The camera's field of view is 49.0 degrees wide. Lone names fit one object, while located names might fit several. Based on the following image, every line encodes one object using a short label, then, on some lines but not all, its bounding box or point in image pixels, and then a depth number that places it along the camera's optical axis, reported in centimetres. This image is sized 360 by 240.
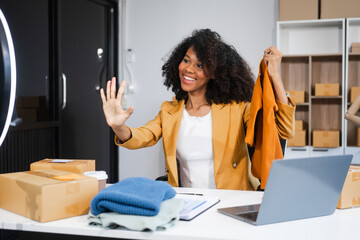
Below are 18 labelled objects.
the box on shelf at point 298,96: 381
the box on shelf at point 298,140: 377
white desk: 107
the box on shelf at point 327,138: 372
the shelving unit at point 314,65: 400
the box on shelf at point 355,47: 376
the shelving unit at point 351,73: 377
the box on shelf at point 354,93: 373
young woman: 205
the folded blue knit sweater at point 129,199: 111
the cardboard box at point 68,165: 152
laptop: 111
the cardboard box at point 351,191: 136
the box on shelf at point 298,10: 378
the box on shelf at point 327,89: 376
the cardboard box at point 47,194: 120
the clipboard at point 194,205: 122
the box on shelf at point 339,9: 368
